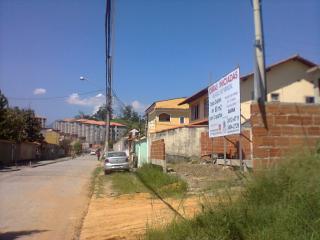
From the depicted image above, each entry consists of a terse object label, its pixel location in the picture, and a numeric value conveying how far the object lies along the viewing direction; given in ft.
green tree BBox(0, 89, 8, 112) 84.19
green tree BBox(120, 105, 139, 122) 207.91
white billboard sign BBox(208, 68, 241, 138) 21.65
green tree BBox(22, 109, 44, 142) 117.71
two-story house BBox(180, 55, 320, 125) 57.16
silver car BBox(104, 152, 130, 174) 57.65
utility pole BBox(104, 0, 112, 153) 31.96
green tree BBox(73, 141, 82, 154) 227.14
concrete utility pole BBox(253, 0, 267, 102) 19.68
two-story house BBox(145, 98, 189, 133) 100.48
